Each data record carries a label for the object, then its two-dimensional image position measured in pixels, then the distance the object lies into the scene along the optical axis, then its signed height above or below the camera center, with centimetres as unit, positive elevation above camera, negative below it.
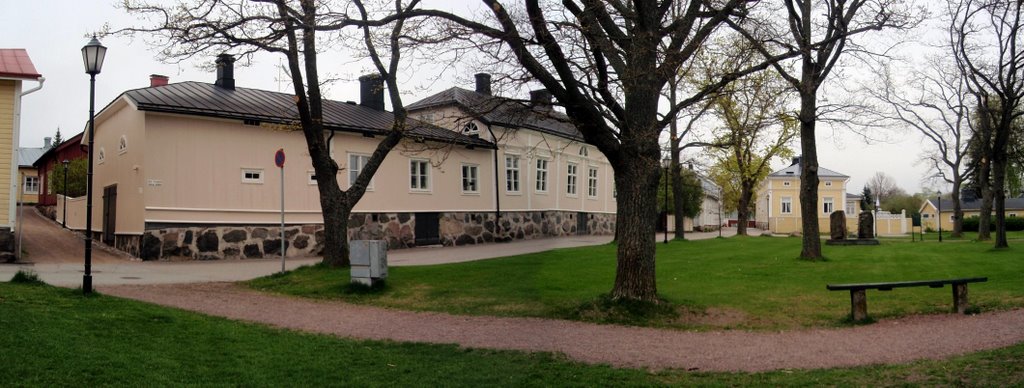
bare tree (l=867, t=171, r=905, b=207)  10578 +442
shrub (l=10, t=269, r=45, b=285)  1174 -89
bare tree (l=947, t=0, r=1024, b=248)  2242 +435
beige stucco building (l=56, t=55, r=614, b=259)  2073 +135
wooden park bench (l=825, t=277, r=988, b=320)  1056 -104
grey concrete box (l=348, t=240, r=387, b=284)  1334 -69
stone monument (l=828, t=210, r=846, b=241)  2645 -22
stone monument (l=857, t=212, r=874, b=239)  2698 -23
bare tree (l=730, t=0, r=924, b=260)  1773 +343
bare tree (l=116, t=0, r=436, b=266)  1262 +296
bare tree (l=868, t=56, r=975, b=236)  3525 +374
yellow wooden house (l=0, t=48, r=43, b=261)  1814 +197
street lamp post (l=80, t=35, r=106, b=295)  1167 +248
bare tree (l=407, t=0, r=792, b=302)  1031 +185
